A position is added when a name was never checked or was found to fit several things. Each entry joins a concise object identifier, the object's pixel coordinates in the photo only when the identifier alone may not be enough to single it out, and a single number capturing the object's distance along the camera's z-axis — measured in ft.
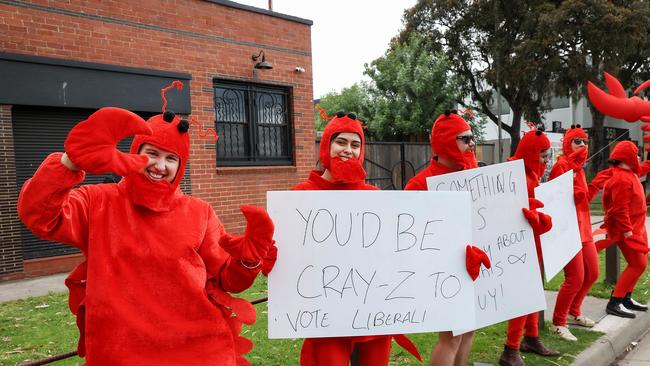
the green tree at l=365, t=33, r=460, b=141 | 73.67
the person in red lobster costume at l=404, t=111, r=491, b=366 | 9.65
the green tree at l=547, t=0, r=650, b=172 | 60.85
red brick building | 24.14
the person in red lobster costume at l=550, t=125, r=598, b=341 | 14.75
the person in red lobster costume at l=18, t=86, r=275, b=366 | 6.47
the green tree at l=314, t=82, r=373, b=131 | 82.48
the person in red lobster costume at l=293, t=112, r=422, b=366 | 8.01
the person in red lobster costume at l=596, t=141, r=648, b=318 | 16.97
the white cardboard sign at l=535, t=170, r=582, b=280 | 12.71
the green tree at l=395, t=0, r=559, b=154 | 66.49
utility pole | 72.69
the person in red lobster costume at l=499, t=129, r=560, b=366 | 12.24
